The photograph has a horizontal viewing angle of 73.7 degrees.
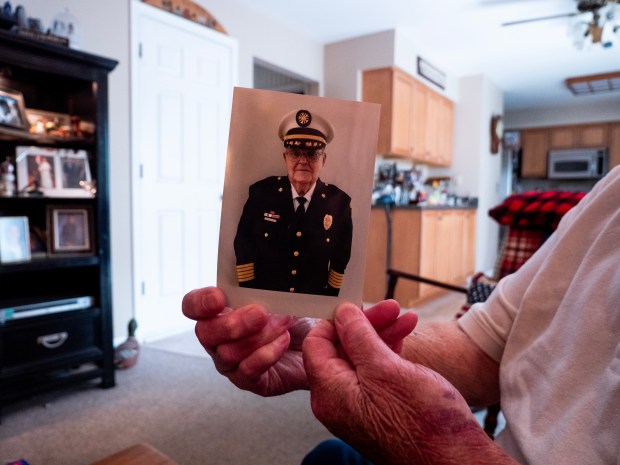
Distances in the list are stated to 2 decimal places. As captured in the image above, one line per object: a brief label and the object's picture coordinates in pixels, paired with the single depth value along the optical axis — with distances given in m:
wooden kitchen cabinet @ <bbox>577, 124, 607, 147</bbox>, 6.62
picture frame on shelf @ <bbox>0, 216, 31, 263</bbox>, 1.86
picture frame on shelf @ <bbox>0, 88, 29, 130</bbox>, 1.87
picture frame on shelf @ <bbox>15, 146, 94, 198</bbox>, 1.96
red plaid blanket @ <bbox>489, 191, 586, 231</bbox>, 1.72
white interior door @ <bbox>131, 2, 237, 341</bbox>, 2.88
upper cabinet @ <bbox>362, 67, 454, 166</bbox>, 4.33
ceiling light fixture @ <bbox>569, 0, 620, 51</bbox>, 3.20
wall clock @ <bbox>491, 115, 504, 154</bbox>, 5.88
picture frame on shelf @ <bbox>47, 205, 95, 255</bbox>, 2.07
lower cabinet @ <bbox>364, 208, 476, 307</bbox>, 4.08
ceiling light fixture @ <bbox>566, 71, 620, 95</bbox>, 5.43
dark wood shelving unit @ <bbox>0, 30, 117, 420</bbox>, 1.85
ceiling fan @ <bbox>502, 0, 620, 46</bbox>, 3.17
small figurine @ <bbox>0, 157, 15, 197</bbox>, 1.90
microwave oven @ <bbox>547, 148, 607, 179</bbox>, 6.50
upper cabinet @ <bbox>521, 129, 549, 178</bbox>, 7.11
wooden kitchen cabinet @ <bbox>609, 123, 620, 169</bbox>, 6.48
